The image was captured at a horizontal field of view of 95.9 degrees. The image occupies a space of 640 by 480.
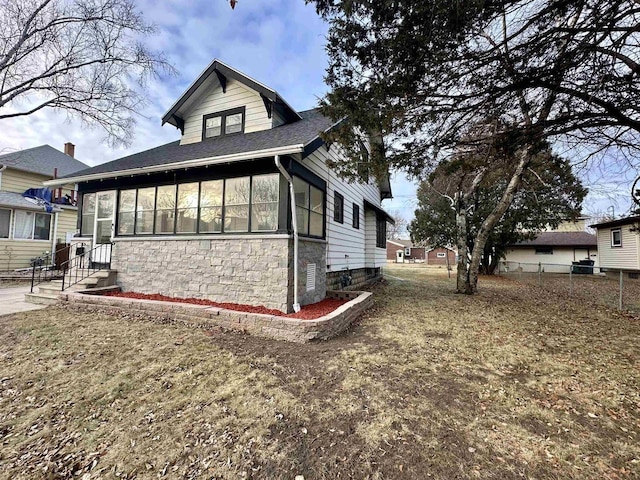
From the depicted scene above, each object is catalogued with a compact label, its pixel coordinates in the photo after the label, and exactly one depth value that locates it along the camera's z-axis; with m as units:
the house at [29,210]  13.12
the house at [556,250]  24.17
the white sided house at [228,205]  6.31
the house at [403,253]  49.03
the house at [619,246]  15.91
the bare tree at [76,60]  11.02
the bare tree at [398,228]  50.83
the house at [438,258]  39.75
